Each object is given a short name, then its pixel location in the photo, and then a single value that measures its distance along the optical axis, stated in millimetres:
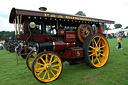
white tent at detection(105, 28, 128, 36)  32469
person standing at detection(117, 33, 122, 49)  7712
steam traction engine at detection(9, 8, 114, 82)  2945
